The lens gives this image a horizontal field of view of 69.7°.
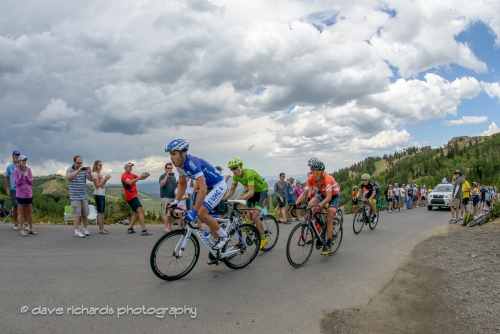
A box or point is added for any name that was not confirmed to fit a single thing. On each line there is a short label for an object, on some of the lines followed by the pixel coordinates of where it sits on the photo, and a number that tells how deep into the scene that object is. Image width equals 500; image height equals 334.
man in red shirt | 10.36
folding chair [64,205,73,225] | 13.24
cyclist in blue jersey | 5.76
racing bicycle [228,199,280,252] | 8.25
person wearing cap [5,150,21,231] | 10.20
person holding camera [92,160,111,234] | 10.35
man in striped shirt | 9.73
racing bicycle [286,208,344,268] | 6.87
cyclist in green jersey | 7.78
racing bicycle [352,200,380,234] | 12.06
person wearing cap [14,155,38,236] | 9.63
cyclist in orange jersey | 7.94
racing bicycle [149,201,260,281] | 5.65
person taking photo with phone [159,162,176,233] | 11.64
